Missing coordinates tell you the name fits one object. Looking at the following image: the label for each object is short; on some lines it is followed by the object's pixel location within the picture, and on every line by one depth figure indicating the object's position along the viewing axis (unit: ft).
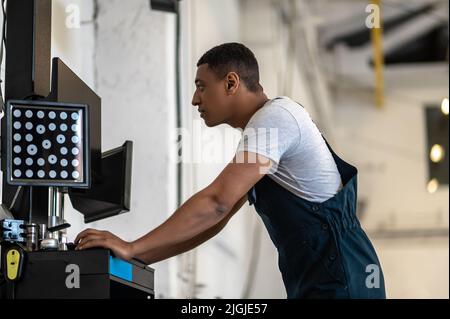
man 8.41
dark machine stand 7.88
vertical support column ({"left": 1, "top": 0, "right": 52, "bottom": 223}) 9.78
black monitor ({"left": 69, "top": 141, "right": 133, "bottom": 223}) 9.86
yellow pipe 34.72
